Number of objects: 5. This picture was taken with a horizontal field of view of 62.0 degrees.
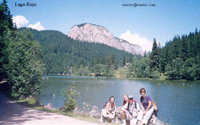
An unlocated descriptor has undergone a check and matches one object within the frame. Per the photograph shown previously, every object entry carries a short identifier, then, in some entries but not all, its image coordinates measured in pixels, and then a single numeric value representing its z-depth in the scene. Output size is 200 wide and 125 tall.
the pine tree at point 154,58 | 95.12
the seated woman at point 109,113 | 9.87
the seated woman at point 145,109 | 8.67
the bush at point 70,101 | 13.65
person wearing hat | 9.02
